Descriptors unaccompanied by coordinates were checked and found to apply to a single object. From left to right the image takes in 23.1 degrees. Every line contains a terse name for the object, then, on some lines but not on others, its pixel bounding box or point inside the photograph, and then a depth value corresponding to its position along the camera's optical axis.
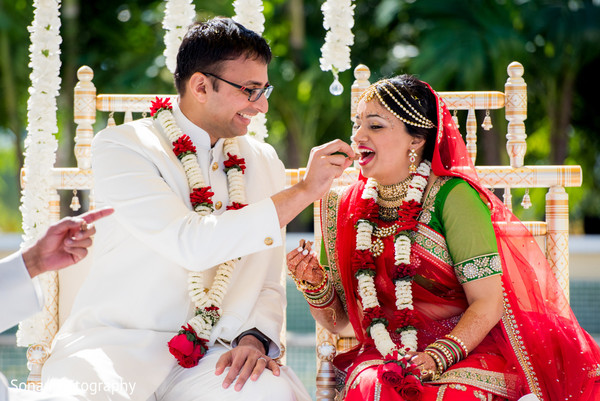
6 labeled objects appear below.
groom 5.22
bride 5.41
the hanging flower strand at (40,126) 7.42
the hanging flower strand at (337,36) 7.71
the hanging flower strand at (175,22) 7.85
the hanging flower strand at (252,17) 7.74
